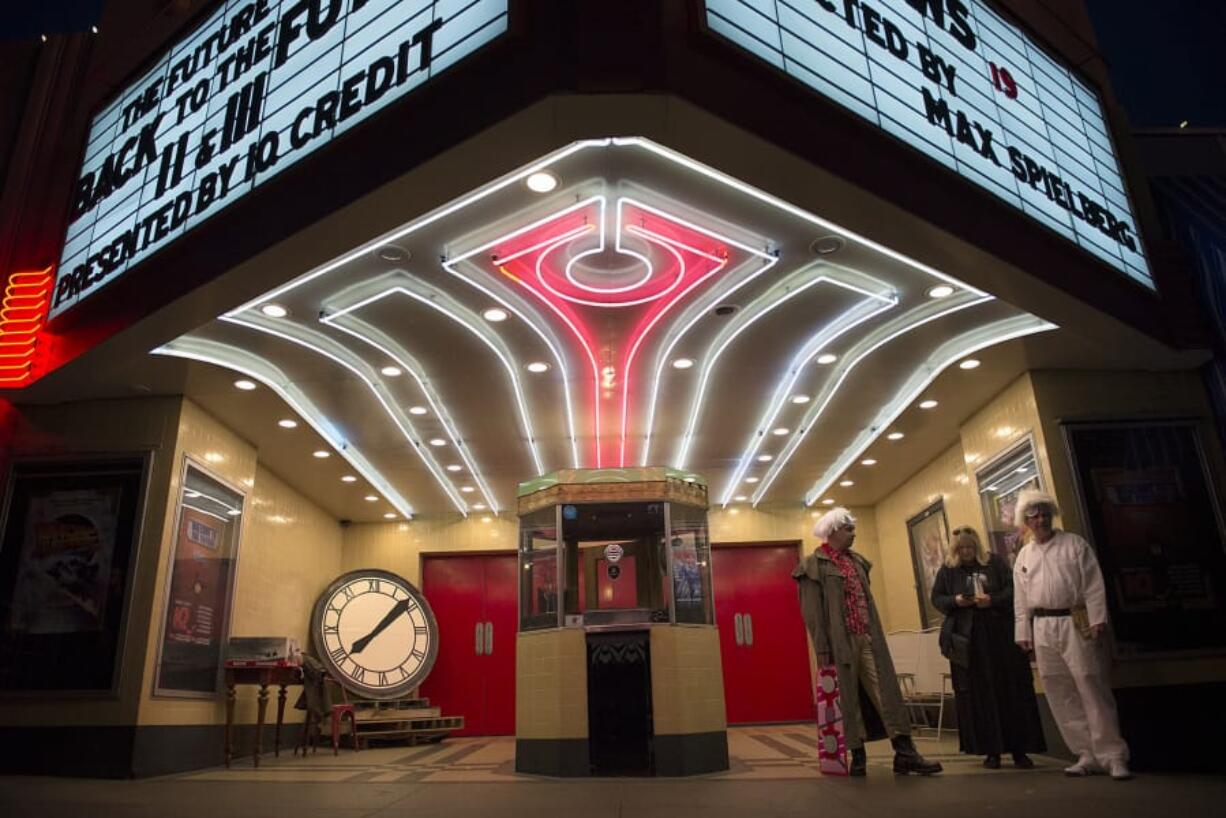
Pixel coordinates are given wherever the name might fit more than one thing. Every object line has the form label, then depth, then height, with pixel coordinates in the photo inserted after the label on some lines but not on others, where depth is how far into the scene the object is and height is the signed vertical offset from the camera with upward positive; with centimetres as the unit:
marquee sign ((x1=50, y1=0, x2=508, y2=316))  384 +312
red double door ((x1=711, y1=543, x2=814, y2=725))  1057 +18
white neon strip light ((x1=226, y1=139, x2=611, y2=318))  368 +224
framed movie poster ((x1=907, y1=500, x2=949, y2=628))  888 +105
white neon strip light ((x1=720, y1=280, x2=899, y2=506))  539 +217
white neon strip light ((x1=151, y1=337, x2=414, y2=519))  554 +217
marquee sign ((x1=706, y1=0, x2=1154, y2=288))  386 +301
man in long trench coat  463 +2
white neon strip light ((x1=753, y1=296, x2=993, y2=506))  541 +214
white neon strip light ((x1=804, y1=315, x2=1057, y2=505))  558 +209
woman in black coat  496 -12
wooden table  659 -6
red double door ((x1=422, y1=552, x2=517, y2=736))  1053 +31
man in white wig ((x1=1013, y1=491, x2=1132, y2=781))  438 +3
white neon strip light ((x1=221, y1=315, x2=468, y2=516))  541 +219
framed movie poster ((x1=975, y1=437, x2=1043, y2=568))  642 +123
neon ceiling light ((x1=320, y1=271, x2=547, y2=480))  491 +224
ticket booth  536 +18
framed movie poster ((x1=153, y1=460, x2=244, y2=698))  618 +70
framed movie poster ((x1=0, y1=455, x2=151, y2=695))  578 +79
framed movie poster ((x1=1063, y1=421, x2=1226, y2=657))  565 +72
